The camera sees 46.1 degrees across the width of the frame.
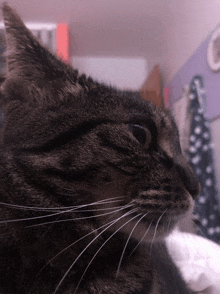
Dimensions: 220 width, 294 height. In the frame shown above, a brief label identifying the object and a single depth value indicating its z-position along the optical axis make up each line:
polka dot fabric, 0.26
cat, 0.12
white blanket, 0.20
